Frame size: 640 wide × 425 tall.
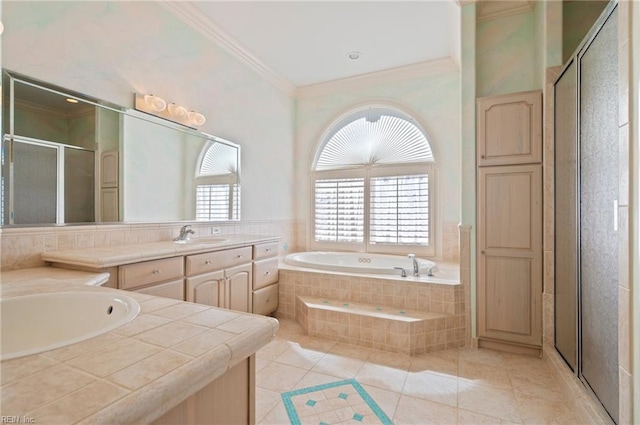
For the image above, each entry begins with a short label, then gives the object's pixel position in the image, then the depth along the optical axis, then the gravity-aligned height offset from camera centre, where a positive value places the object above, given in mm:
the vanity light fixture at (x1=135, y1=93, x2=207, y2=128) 2428 +866
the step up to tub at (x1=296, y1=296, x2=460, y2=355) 2512 -983
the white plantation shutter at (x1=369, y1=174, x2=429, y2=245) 3842 +24
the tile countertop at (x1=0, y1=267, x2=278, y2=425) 432 -272
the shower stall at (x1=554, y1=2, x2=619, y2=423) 1448 +4
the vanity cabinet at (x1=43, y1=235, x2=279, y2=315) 1748 -455
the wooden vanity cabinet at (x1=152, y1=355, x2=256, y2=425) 582 -407
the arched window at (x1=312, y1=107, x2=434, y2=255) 3873 +359
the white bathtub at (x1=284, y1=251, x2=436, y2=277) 3138 -601
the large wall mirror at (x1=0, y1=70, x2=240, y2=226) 1747 +359
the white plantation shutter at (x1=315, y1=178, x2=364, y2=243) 4234 +26
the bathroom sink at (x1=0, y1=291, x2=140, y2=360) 890 -316
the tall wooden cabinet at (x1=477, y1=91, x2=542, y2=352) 2471 -79
